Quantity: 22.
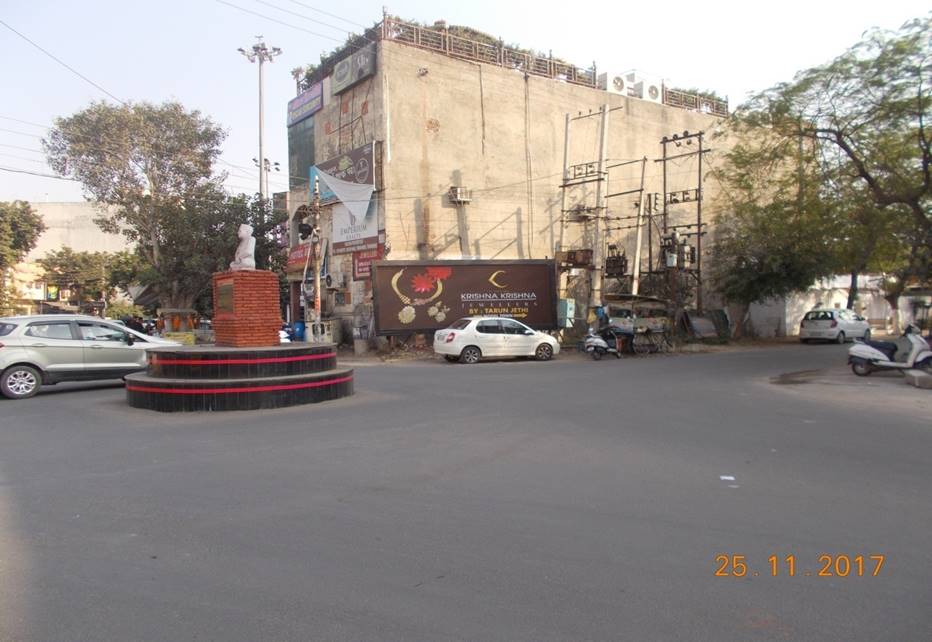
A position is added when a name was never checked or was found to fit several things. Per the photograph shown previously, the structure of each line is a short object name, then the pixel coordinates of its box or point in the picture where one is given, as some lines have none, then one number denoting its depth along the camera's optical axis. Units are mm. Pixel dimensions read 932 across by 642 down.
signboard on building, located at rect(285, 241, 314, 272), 29281
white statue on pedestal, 11922
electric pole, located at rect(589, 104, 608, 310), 25266
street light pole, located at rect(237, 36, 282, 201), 34278
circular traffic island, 9648
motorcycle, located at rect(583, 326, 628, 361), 20641
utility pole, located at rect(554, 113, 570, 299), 27734
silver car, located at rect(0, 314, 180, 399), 11344
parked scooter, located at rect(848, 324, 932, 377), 13586
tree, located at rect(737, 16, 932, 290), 13969
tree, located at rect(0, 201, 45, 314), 31750
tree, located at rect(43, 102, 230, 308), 28547
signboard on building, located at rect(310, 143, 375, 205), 24609
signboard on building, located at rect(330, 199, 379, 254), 24750
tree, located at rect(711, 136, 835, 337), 17344
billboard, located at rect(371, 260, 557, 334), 23000
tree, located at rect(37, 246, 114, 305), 43250
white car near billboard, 19500
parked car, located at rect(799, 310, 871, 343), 27922
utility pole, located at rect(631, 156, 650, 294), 26891
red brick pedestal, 11391
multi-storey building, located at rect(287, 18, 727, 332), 24562
